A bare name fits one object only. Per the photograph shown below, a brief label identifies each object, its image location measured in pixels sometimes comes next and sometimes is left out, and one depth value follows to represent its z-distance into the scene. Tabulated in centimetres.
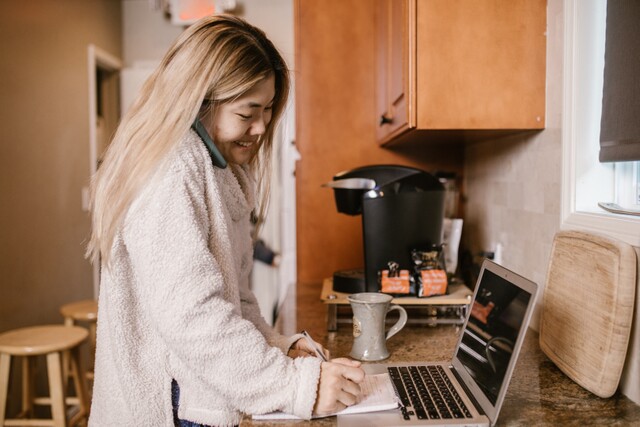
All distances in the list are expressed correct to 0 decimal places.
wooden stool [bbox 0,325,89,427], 202
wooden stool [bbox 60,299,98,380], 263
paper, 83
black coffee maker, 142
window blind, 92
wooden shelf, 134
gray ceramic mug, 110
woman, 79
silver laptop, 78
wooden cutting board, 88
